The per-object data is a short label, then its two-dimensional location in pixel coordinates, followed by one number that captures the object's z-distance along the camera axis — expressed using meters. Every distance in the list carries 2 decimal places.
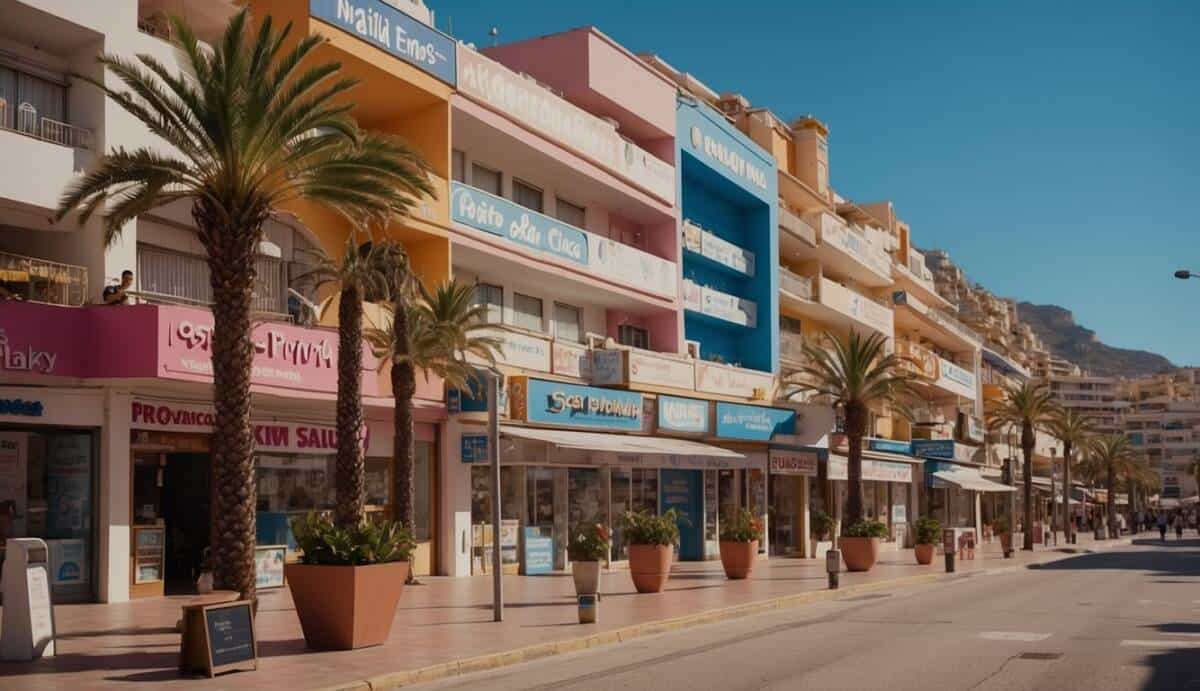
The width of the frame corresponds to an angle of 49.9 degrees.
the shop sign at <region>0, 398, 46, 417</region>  21.23
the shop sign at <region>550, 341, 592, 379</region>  33.62
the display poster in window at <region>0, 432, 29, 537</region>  21.97
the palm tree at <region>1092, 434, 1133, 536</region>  96.82
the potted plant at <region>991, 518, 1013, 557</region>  45.91
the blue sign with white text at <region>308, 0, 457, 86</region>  26.86
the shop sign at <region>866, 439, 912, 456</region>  54.22
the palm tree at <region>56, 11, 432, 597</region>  16.56
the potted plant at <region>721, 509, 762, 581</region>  30.48
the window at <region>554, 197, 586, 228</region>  37.72
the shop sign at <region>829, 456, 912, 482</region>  48.12
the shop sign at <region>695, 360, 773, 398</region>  40.09
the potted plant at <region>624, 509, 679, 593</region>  25.72
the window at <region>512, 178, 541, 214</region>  35.69
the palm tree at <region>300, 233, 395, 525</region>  21.94
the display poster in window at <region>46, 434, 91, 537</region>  22.52
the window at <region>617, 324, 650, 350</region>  40.28
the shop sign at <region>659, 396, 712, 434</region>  37.03
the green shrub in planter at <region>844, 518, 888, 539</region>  34.69
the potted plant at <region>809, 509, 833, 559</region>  43.62
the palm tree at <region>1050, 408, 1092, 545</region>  70.66
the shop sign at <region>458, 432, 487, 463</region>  30.75
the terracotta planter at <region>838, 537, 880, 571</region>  34.44
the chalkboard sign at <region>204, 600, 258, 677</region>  13.70
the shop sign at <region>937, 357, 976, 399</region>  67.22
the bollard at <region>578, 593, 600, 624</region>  19.61
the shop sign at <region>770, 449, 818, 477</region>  45.00
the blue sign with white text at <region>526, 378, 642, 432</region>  31.58
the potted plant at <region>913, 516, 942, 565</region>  38.25
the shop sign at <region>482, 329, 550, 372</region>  31.28
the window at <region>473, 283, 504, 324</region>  33.72
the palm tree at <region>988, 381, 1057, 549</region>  59.22
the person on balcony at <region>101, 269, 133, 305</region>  22.12
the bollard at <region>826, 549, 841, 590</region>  27.56
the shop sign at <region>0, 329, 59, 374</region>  20.42
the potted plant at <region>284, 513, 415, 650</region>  15.95
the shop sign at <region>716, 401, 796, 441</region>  40.31
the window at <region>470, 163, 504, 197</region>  33.81
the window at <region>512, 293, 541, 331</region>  35.38
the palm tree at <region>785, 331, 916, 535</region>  40.16
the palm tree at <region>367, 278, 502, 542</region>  26.05
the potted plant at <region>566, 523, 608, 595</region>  22.16
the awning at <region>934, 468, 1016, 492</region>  58.16
